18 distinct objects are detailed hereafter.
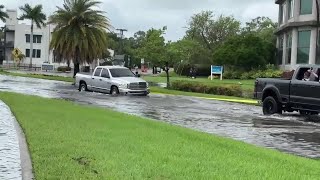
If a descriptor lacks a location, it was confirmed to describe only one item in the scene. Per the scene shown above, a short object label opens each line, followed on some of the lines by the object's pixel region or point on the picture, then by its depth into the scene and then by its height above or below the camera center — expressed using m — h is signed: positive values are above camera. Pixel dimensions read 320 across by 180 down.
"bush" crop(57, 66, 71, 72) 90.05 -0.81
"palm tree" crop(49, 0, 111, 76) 45.84 +2.95
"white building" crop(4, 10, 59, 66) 109.44 +4.59
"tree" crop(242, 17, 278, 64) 85.25 +7.61
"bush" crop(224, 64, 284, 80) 55.04 -0.50
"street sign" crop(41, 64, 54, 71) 90.94 -0.57
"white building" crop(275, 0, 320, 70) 53.88 +3.84
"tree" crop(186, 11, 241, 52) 91.69 +6.76
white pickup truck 29.64 -0.96
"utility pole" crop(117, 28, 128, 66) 130.30 +6.32
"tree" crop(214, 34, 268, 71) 61.72 +1.81
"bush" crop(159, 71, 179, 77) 79.69 -1.13
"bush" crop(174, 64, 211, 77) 80.20 -0.38
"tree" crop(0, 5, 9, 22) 91.88 +8.37
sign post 60.41 -0.25
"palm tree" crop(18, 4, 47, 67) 98.69 +9.22
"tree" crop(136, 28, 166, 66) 43.53 +1.43
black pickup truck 18.56 -0.85
